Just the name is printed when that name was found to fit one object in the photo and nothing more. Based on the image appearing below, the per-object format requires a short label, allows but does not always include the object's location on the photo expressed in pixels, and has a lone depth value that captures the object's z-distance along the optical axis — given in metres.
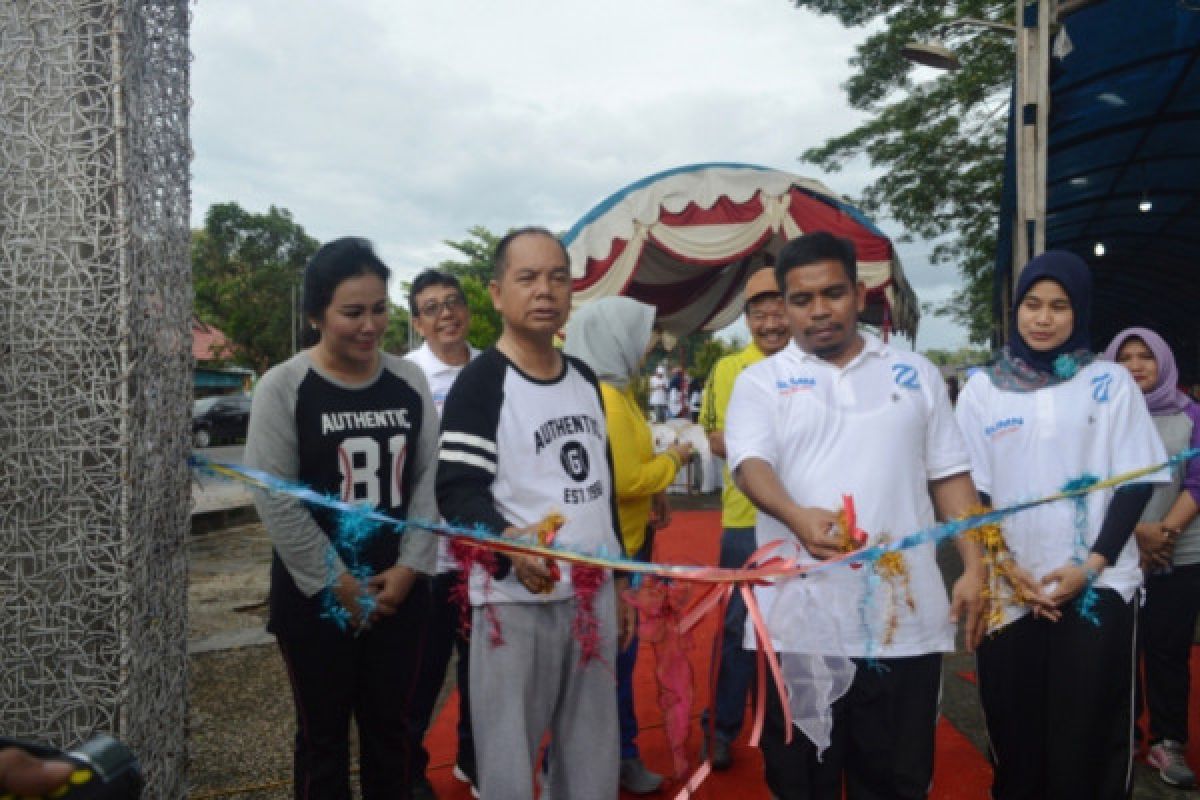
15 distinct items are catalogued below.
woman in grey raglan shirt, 2.29
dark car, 23.44
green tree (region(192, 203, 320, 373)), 34.41
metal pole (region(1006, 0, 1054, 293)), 5.17
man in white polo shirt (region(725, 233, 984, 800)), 2.00
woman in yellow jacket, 2.73
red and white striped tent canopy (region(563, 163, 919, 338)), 7.77
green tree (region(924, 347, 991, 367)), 63.35
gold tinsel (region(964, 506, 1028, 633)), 2.24
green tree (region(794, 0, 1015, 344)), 12.98
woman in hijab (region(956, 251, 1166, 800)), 2.32
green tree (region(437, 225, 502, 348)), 26.30
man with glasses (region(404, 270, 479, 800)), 3.05
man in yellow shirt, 3.36
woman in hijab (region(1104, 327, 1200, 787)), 3.21
